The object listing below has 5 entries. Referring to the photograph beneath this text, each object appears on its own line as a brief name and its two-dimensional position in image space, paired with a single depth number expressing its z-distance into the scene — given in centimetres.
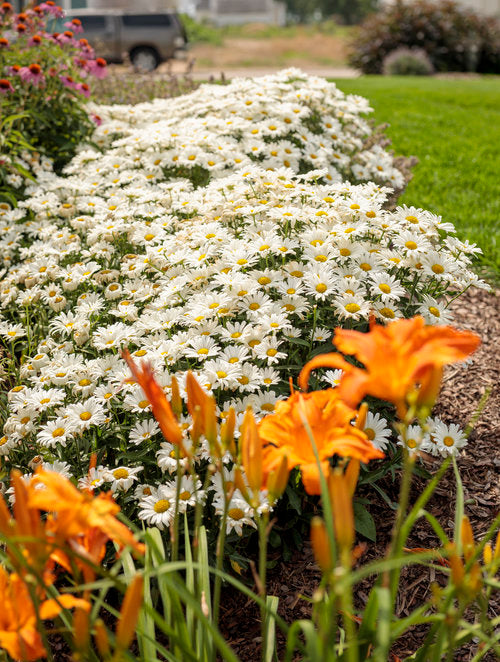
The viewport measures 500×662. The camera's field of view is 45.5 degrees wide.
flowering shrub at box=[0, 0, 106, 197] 462
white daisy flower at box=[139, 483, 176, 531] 180
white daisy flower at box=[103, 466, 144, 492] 190
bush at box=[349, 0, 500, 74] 1691
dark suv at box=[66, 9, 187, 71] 1791
